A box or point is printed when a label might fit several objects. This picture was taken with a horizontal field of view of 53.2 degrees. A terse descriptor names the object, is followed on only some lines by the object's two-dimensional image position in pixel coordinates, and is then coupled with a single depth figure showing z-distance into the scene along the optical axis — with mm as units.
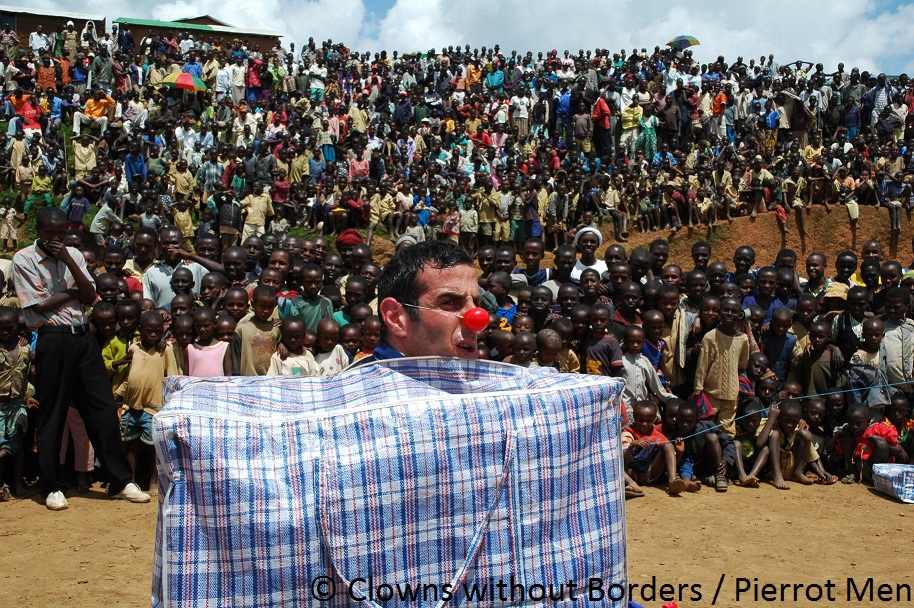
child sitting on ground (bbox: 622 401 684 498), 6750
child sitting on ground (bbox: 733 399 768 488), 7051
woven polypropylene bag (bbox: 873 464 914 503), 6664
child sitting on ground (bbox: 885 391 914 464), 7273
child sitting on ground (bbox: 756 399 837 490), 7086
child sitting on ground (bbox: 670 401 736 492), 6879
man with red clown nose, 2070
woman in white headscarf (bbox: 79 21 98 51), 20744
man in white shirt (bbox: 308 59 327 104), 19594
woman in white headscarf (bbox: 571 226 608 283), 8672
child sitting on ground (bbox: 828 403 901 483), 7039
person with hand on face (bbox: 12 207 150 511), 5465
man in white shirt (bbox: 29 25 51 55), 21027
